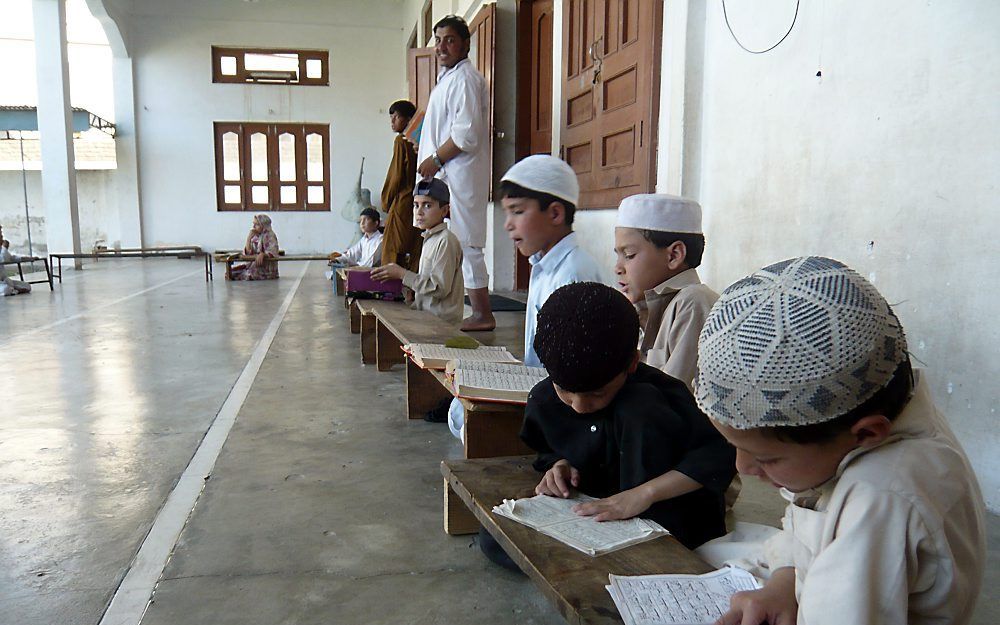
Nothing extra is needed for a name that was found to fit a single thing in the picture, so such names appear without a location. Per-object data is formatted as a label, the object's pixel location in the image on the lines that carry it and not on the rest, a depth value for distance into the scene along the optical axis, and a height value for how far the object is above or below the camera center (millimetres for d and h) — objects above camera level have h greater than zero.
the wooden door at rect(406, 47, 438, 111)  8930 +1823
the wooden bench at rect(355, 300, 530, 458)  2039 -551
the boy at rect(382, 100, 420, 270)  4941 +77
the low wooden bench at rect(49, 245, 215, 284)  8833 -387
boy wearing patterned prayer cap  780 -228
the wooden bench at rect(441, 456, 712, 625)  1127 -554
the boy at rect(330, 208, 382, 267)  7652 -193
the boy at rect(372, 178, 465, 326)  3930 -188
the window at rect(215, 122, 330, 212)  15484 +1209
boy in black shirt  1424 -397
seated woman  9738 -374
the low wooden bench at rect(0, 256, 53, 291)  8070 -386
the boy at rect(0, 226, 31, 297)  7906 -622
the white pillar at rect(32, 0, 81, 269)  11656 +1525
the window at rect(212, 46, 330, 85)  15297 +3231
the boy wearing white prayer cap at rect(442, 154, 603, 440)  2400 +41
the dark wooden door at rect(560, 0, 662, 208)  4160 +819
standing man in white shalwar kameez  4551 +496
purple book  4434 -359
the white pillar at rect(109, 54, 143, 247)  14703 +1330
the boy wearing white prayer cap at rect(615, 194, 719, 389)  2084 -75
